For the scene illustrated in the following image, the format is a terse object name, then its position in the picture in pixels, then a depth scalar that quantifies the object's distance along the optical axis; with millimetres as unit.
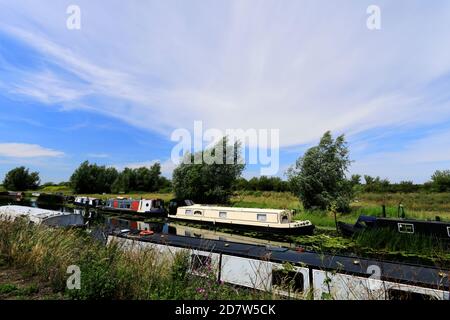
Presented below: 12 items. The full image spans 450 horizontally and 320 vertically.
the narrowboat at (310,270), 4853
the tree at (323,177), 24578
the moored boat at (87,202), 37500
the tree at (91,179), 62000
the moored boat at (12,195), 51638
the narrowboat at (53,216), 15844
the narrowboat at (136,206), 28820
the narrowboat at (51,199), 45744
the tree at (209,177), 32938
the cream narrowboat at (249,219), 17906
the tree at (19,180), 71500
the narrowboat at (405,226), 13098
